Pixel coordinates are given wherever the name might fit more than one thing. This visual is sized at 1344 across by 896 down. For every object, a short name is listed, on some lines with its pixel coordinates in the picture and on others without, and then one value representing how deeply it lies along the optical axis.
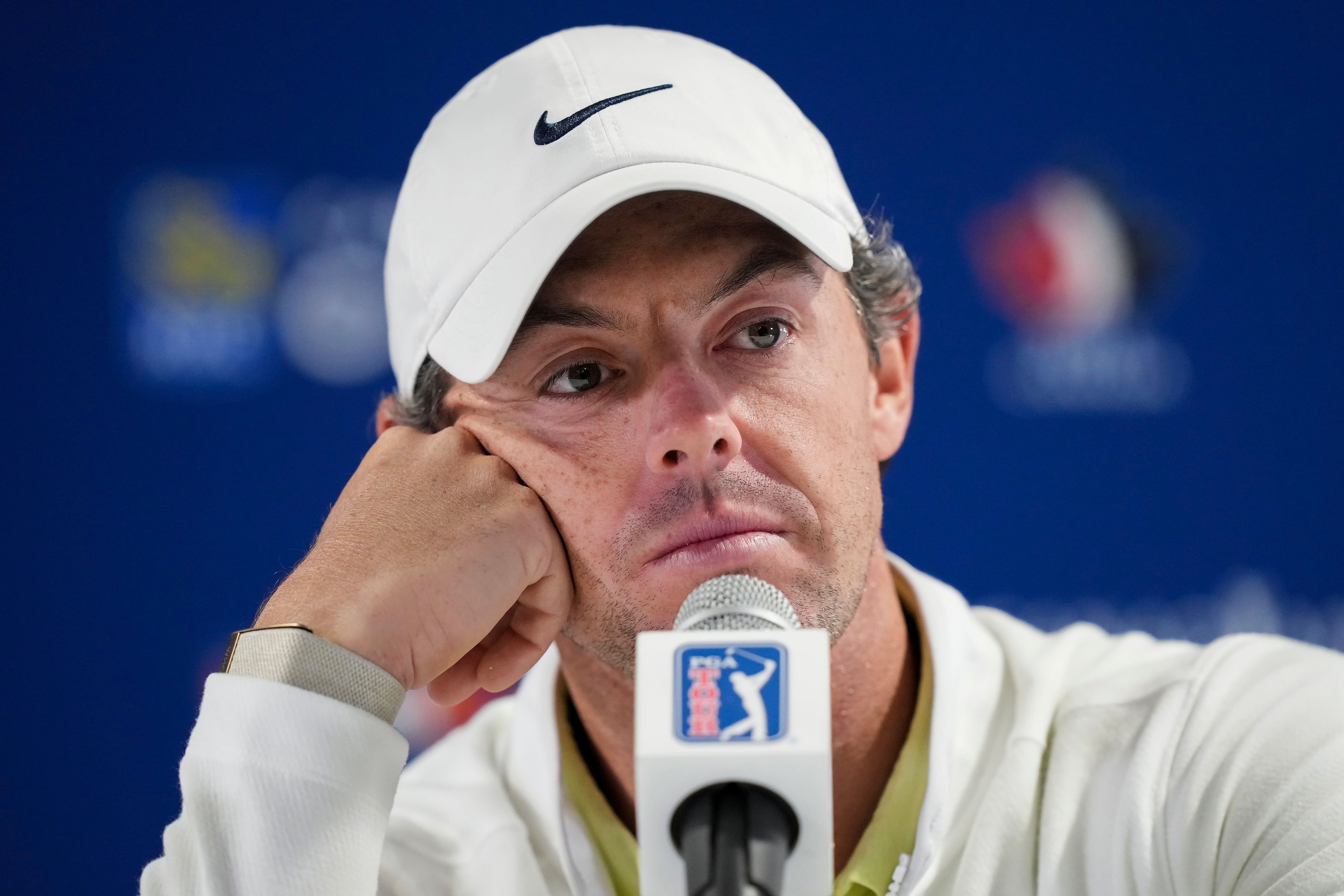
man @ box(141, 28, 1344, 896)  4.59
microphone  4.48
